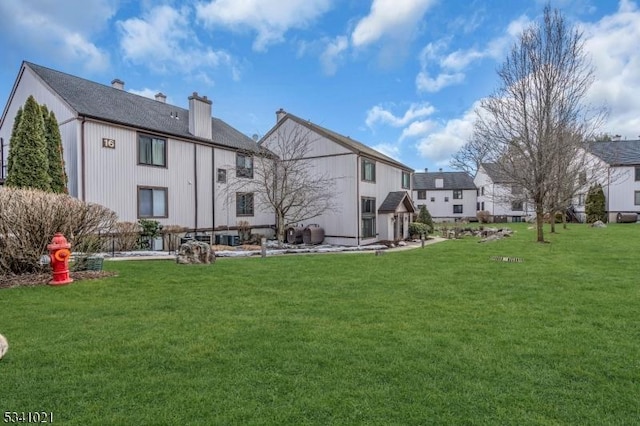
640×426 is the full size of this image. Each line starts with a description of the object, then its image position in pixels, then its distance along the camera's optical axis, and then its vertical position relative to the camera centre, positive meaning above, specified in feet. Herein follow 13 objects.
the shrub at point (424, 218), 93.64 -0.35
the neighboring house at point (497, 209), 146.21 +2.49
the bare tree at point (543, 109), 56.34 +16.26
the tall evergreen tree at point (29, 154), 43.34 +8.00
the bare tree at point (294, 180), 65.36 +7.00
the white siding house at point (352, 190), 65.57 +5.08
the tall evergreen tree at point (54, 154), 45.73 +8.43
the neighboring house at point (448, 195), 167.43 +9.34
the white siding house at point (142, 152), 48.14 +10.26
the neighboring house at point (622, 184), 117.50 +9.17
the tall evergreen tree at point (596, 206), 113.09 +2.33
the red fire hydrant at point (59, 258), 25.55 -2.40
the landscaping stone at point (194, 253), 37.17 -3.28
